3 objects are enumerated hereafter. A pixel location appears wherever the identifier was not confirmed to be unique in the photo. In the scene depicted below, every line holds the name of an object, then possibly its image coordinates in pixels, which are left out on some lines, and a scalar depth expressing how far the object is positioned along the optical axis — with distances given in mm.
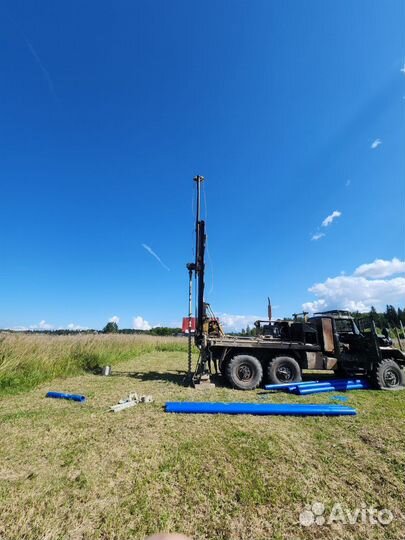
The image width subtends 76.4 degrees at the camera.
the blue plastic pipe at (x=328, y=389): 6852
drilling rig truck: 7723
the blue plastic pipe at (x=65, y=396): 5908
